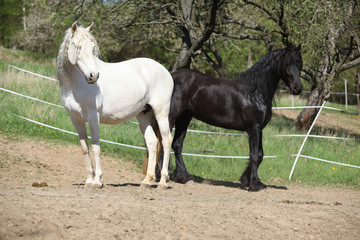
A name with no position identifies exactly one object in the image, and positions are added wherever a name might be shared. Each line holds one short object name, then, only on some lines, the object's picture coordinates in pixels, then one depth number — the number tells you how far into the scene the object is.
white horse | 11.48
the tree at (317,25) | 21.75
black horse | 15.58
